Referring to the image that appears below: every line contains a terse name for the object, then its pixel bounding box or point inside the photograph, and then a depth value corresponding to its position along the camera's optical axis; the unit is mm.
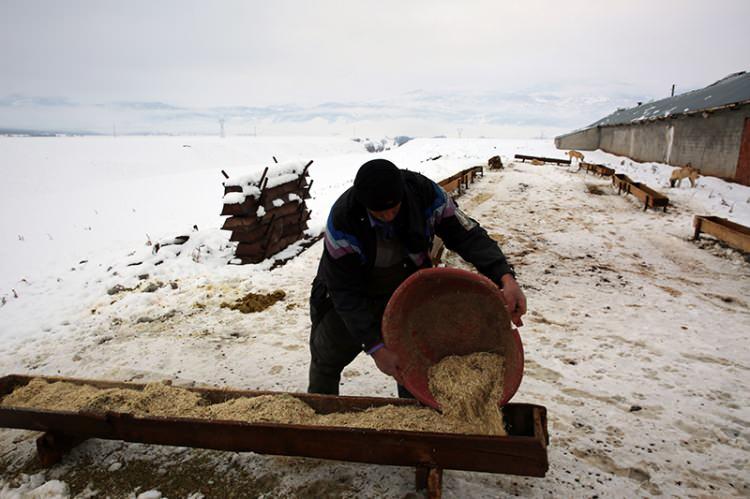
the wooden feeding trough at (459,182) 13828
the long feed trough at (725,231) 7402
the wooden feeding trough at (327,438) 2305
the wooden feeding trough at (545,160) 27722
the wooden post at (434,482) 2410
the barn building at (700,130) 15500
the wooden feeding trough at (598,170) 19520
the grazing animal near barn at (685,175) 15109
